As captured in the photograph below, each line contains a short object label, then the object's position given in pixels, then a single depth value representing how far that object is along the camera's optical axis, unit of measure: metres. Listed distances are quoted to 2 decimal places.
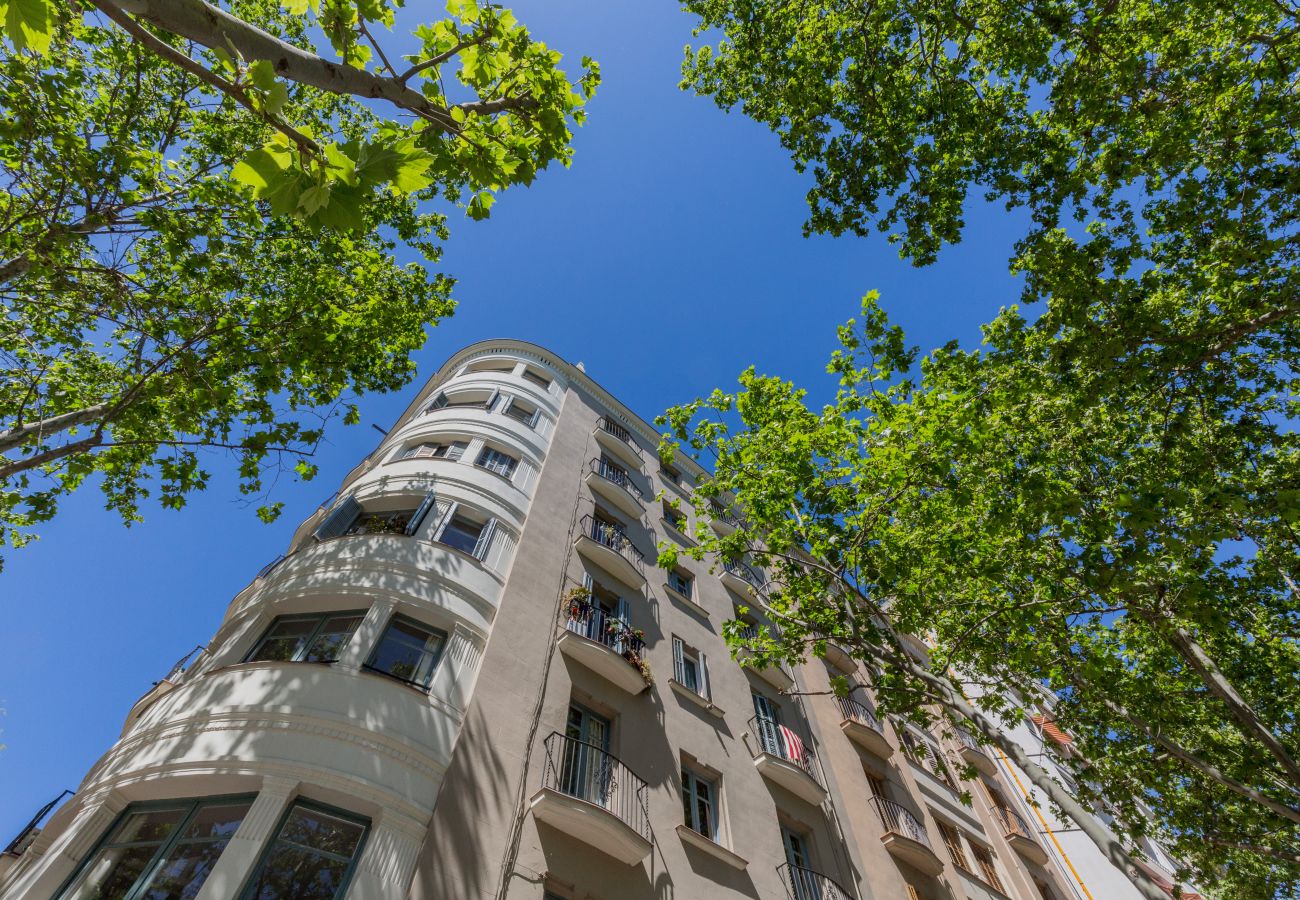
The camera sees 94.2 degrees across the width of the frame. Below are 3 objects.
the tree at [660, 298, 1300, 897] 11.13
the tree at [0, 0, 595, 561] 5.02
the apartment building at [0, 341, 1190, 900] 7.39
